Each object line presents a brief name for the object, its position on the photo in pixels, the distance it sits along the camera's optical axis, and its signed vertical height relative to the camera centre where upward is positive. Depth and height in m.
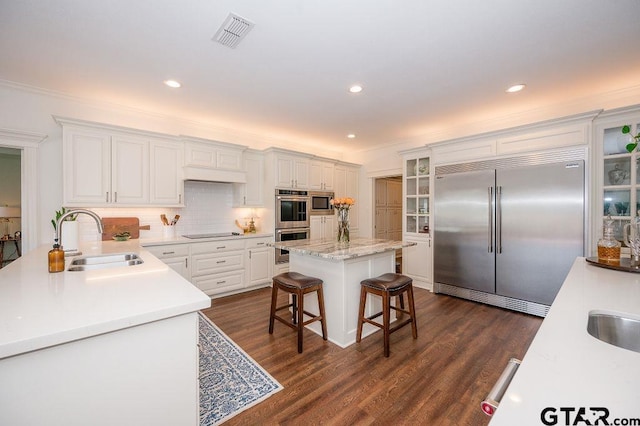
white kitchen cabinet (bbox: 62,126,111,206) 3.04 +0.53
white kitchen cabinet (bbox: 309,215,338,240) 4.98 -0.31
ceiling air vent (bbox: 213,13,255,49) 1.96 +1.39
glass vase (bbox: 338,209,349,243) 3.06 -0.19
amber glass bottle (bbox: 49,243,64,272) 1.55 -0.29
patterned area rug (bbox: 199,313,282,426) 1.73 -1.27
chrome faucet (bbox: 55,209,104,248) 1.86 -0.06
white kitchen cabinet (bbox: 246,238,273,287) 4.23 -0.83
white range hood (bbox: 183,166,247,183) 3.80 +0.54
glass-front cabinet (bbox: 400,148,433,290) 4.36 -0.10
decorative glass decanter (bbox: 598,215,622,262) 1.89 -0.26
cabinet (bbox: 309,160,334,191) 5.04 +0.69
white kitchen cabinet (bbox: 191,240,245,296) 3.73 -0.80
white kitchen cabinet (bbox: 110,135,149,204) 3.33 +0.53
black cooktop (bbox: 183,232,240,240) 4.00 -0.38
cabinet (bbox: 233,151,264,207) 4.46 +0.43
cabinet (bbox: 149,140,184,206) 3.59 +0.52
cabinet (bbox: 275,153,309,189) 4.56 +0.69
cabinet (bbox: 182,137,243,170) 3.83 +0.85
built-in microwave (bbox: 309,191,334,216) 5.02 +0.15
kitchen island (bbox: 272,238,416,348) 2.56 -0.66
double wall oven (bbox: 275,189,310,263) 4.54 -0.10
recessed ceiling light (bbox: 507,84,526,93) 3.00 +1.40
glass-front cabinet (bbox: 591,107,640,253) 2.83 +0.40
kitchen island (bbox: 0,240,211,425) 0.83 -0.50
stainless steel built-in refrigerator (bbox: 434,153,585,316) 3.06 -0.23
